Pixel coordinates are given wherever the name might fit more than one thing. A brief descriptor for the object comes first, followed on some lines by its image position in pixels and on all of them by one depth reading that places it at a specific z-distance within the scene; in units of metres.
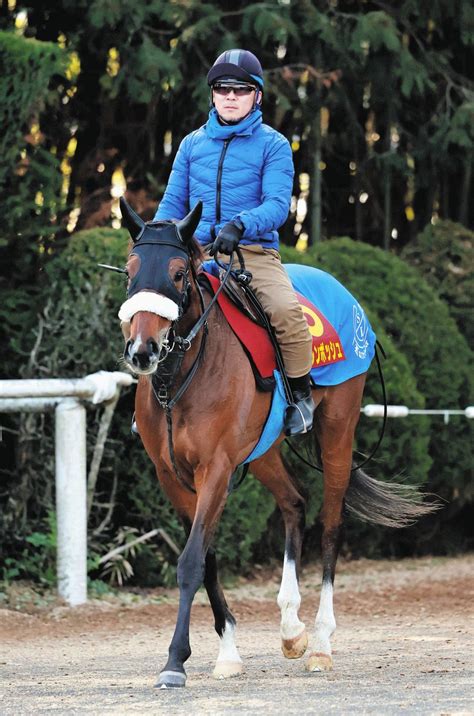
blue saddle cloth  14.63
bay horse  11.09
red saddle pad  12.63
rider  13.08
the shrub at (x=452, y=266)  25.89
